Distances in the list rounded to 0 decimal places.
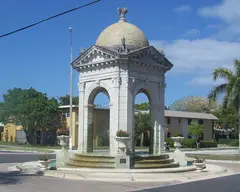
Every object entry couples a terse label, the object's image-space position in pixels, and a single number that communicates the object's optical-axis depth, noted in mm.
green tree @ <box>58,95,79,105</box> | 89425
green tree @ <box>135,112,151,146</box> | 47094
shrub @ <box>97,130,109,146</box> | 39456
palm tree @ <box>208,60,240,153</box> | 33406
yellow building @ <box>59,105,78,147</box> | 50000
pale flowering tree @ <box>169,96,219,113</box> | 96662
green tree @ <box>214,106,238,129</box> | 69500
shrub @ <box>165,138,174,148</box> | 50234
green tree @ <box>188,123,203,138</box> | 60750
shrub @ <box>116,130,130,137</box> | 17375
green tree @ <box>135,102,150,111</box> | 67625
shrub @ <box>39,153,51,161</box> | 17728
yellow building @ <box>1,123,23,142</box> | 62688
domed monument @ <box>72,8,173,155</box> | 18812
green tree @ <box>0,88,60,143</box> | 49438
